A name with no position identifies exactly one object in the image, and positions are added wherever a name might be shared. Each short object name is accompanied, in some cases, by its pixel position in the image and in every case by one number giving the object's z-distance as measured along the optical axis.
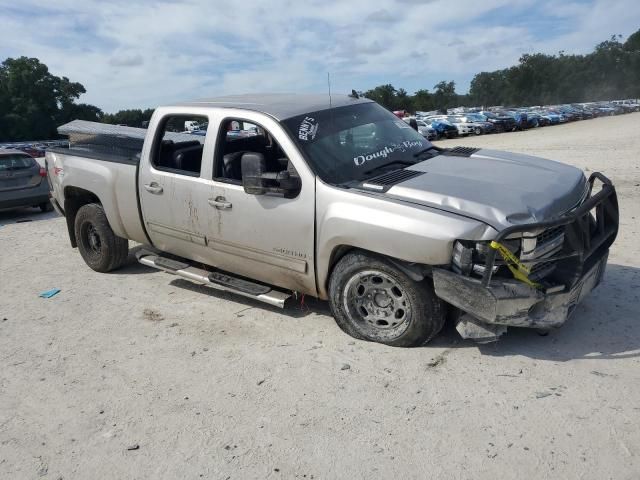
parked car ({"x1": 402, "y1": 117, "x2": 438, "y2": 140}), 32.06
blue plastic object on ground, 5.79
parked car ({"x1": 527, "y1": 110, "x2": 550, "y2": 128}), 40.69
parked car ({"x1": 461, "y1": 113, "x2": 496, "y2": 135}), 34.84
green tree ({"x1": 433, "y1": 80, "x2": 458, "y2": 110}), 116.42
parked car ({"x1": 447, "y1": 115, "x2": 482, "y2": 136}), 34.22
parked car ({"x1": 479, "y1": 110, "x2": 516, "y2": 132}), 36.41
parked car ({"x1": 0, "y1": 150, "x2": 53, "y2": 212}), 10.16
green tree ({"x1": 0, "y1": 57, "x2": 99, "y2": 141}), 90.06
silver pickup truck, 3.54
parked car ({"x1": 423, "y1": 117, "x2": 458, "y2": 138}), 32.59
